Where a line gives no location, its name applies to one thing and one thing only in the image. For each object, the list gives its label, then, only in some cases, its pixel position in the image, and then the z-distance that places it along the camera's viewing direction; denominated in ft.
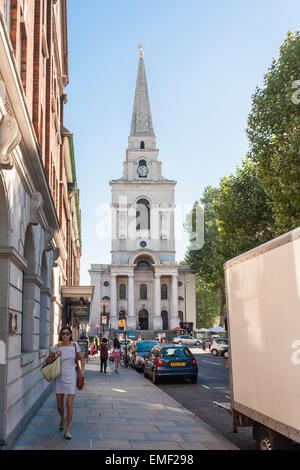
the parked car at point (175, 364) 62.23
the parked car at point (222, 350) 123.34
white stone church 246.27
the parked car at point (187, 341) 192.81
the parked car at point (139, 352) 83.56
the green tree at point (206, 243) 202.35
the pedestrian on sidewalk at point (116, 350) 78.37
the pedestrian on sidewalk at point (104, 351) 71.82
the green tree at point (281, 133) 60.64
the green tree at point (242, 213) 95.57
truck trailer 17.42
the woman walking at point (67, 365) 26.66
